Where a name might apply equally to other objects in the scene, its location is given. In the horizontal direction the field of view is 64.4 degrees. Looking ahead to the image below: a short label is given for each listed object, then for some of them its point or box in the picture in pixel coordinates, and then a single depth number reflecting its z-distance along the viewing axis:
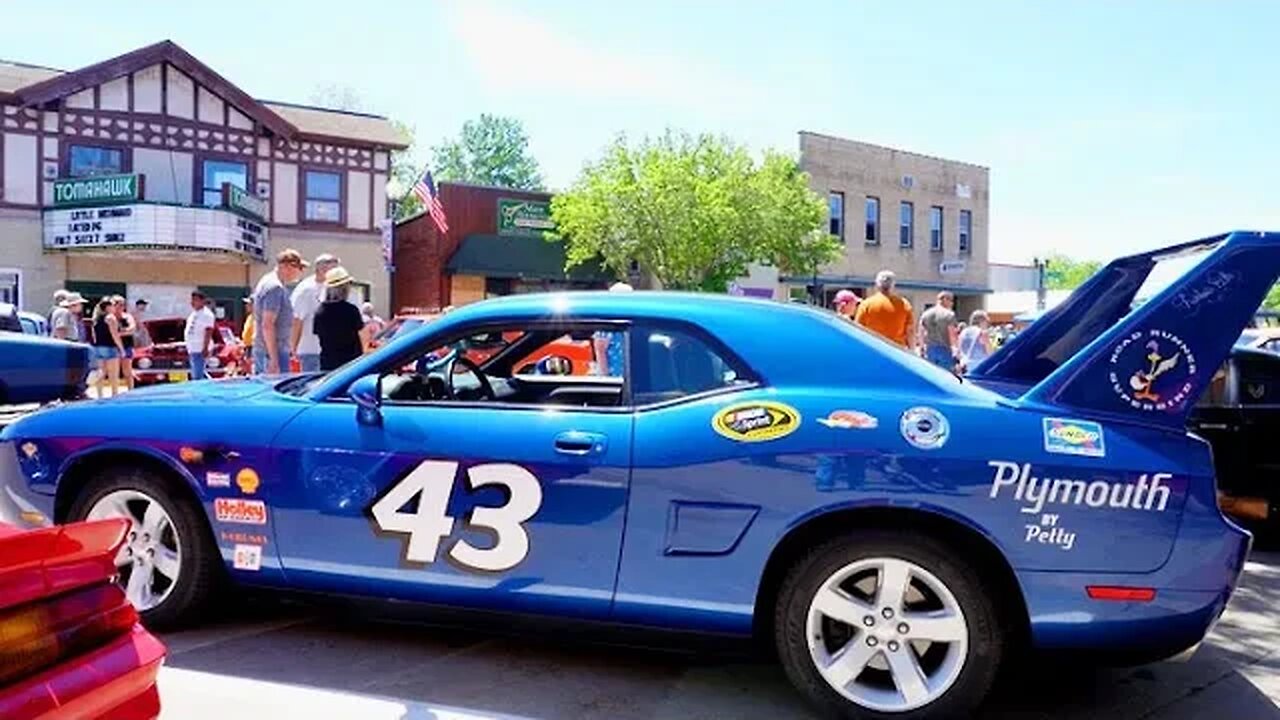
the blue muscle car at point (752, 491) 3.27
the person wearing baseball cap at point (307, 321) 8.10
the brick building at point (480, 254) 27.53
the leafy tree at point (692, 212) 25.39
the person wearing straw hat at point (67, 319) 13.11
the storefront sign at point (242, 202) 23.84
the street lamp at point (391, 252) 26.17
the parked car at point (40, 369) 9.34
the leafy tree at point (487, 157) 66.75
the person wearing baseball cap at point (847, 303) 11.05
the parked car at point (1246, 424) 6.11
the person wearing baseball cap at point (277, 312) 8.08
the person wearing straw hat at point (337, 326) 7.32
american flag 25.58
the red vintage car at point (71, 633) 2.21
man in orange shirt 9.52
